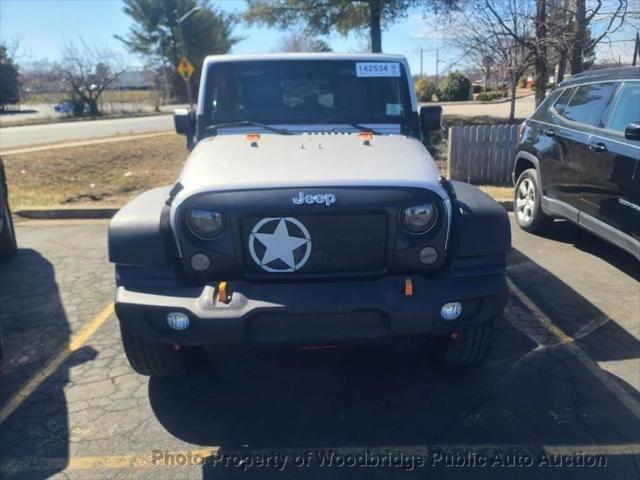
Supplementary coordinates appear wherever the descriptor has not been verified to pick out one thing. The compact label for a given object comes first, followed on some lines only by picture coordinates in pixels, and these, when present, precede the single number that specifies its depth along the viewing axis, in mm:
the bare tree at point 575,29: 9148
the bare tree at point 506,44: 10859
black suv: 4691
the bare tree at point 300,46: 27481
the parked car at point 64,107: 36938
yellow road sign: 22172
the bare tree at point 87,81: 37281
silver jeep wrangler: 2689
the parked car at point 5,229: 5797
